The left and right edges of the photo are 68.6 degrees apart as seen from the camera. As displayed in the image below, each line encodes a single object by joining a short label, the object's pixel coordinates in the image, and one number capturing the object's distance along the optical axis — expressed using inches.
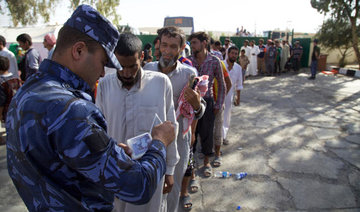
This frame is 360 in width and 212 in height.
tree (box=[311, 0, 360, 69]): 498.5
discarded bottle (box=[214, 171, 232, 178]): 149.9
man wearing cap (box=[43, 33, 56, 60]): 216.8
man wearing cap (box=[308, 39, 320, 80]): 460.8
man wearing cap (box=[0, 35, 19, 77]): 218.8
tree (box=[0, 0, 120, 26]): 937.4
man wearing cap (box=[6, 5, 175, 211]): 35.6
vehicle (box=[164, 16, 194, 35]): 681.6
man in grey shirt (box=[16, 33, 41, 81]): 220.1
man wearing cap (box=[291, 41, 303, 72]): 591.2
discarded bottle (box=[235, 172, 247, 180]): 146.8
